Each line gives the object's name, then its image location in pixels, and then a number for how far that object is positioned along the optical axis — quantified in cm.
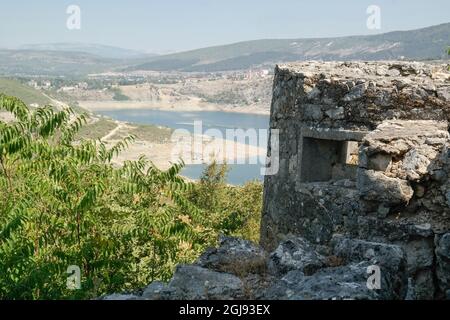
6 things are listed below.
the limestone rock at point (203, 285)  373
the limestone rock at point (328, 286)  330
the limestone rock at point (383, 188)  515
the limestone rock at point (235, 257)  433
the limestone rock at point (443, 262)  455
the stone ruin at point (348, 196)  384
